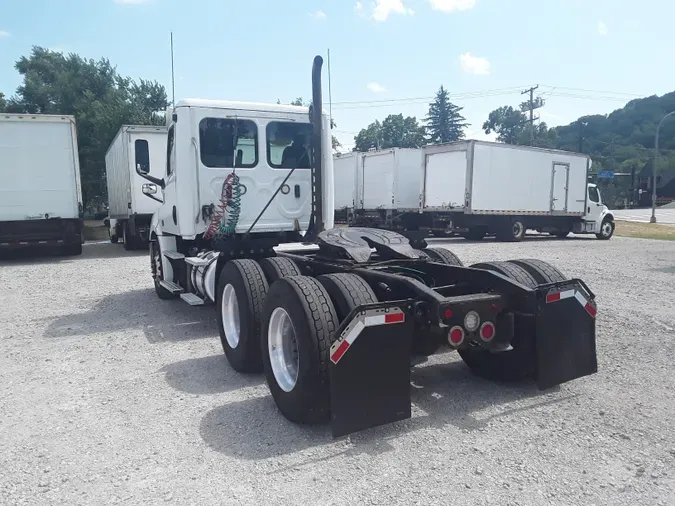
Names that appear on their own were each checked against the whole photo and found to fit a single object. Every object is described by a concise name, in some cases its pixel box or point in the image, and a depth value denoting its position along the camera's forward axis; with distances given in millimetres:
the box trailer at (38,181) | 13695
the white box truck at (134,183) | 15086
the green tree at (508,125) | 98500
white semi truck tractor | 3453
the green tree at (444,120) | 72438
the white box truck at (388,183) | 23312
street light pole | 32169
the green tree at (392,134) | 82062
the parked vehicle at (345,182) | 25906
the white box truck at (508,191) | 19953
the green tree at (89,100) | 33562
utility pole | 51475
